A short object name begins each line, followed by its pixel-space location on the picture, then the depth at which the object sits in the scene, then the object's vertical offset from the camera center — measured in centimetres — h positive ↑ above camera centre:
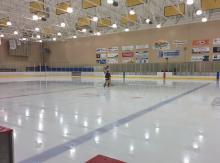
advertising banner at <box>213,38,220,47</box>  1838 +241
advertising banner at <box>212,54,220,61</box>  1823 +99
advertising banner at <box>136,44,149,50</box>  2207 +246
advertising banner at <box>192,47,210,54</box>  1879 +178
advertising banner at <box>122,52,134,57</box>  2298 +175
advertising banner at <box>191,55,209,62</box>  1880 +105
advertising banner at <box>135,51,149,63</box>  2208 +144
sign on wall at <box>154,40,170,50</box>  2088 +251
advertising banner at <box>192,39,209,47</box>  1885 +243
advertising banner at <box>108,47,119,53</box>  2399 +240
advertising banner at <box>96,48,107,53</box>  2484 +239
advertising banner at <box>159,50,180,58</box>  2044 +158
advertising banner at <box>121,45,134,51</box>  2300 +245
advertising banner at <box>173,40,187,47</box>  2000 +259
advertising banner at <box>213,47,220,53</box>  1830 +174
